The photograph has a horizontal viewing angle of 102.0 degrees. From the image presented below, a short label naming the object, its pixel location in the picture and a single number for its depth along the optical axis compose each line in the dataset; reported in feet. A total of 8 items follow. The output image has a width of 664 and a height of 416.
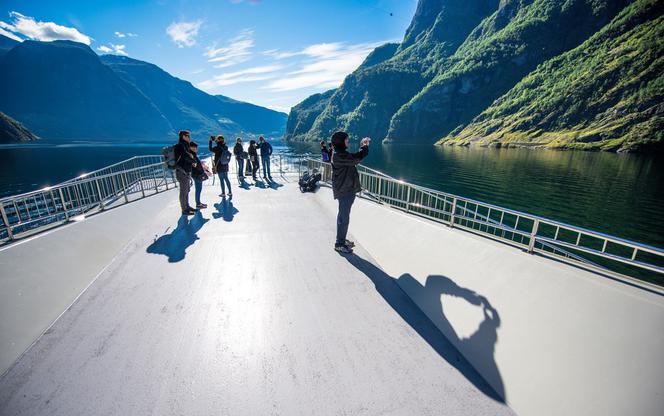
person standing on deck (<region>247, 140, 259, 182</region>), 42.96
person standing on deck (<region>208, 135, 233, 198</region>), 29.40
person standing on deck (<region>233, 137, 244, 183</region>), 40.26
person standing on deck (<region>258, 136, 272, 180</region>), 40.93
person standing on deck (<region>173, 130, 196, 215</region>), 23.16
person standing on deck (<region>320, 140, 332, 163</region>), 38.89
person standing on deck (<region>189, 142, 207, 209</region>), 25.05
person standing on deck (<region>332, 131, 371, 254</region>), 15.35
